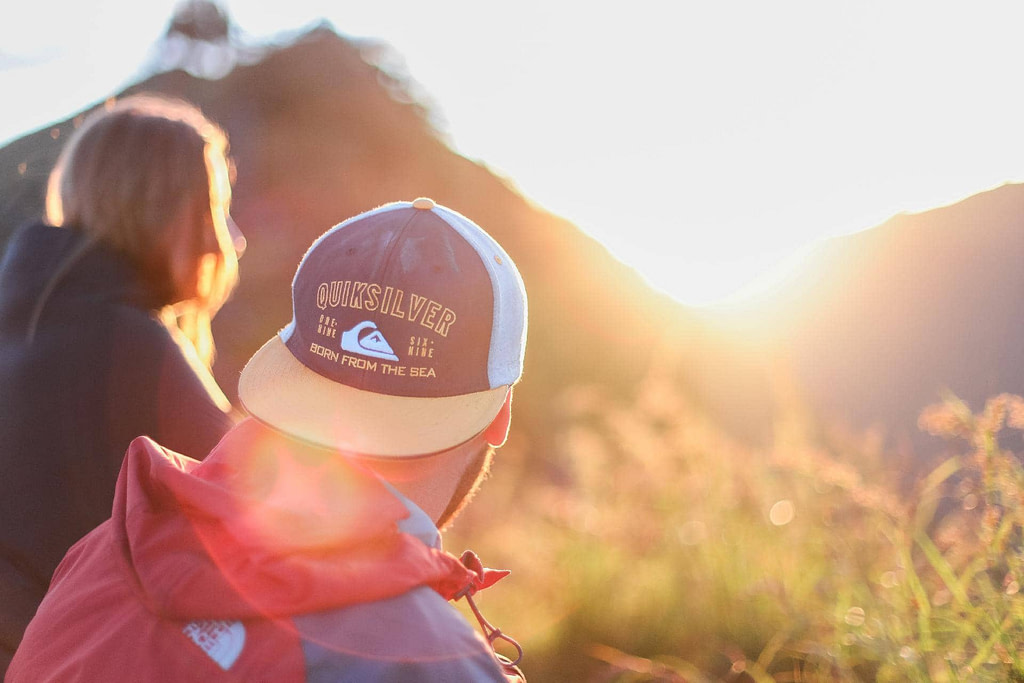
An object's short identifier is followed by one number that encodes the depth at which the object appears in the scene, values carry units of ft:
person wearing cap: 2.92
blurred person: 6.24
